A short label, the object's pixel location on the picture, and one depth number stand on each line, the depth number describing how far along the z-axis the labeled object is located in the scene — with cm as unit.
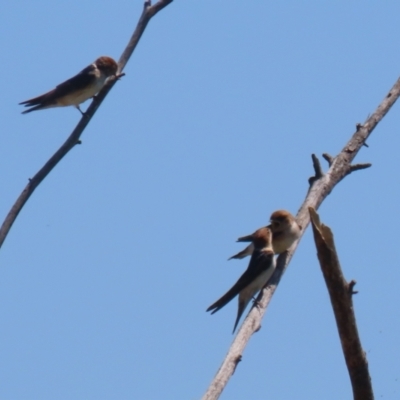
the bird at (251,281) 1445
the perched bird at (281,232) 1508
